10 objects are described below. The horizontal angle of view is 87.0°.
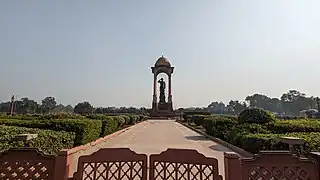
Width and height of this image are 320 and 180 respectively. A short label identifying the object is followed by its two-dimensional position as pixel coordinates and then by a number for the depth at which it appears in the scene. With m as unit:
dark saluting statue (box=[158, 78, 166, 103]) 31.59
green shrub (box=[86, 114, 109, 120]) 9.69
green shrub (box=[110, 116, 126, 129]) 12.50
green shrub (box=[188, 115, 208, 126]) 14.23
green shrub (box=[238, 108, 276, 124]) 7.37
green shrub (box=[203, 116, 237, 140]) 8.00
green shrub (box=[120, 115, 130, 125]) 15.99
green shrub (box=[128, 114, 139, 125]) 18.07
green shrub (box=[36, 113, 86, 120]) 8.60
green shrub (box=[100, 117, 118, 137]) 8.74
